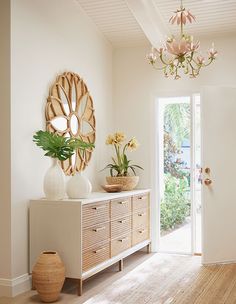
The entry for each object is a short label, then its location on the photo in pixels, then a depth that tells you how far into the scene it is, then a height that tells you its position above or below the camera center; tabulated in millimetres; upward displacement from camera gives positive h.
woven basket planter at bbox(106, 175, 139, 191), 5223 -320
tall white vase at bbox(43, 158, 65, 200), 4023 -268
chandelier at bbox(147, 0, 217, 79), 3648 +887
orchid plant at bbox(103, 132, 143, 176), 5279 -28
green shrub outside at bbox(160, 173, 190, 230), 5609 -618
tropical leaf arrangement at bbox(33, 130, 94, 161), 4000 +88
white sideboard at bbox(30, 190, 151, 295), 3902 -713
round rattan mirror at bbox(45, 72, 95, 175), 4457 +432
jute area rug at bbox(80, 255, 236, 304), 3719 -1216
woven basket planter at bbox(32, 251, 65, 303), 3688 -1027
